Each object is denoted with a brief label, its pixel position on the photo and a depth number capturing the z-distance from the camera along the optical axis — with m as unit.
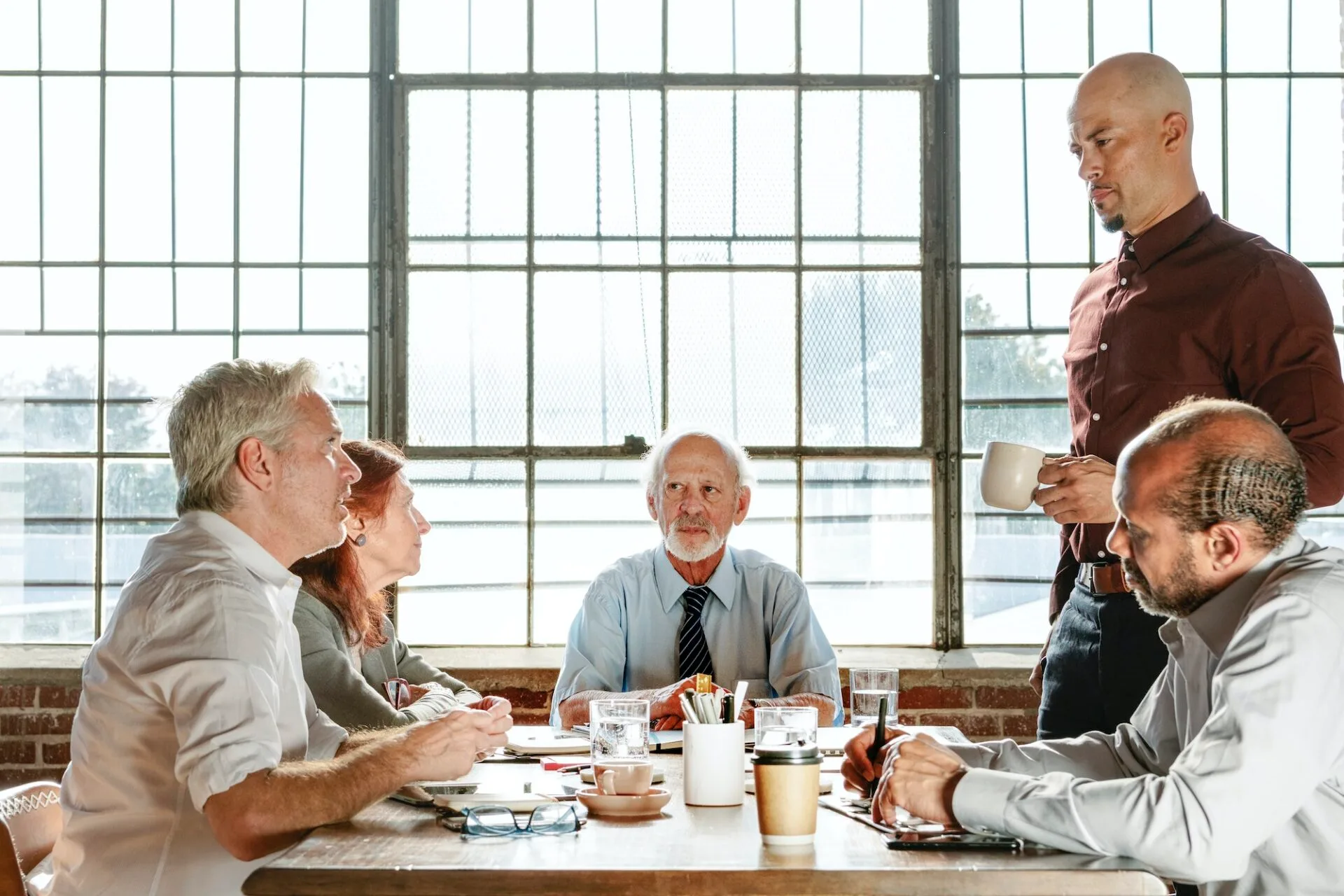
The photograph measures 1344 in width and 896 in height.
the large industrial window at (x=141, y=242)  4.20
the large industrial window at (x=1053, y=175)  4.21
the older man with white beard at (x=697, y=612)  3.06
